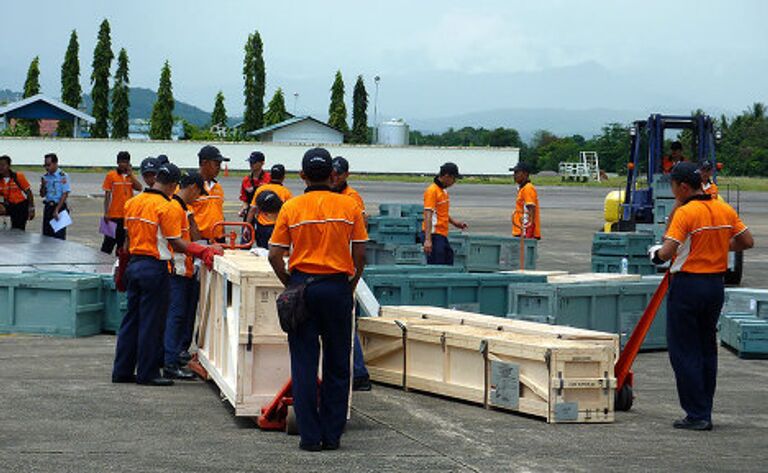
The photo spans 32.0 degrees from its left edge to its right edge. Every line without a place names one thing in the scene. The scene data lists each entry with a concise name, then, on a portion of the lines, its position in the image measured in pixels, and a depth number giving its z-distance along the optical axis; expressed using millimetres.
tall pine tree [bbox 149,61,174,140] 88688
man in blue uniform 22672
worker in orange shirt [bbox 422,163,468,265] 16938
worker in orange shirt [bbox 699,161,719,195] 17403
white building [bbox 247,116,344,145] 95312
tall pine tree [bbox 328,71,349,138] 101188
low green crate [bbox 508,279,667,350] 13594
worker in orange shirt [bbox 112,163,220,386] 11141
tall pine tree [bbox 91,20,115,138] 90250
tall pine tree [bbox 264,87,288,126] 102375
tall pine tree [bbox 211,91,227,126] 108188
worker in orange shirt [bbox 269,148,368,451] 8797
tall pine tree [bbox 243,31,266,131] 98562
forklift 24391
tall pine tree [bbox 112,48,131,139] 90750
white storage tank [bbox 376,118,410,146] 99812
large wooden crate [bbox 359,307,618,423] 10070
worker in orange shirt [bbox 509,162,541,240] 19203
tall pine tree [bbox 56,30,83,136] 96375
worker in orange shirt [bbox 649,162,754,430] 9922
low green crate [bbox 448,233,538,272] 21641
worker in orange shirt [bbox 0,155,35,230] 23203
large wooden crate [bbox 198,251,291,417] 9531
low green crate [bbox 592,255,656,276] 21203
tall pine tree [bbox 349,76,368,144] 103562
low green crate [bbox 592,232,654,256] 21250
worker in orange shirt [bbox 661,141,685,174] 21781
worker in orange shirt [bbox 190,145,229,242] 13234
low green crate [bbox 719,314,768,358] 13992
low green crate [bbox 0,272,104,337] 14195
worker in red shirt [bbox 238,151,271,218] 17588
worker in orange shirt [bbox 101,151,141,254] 20547
